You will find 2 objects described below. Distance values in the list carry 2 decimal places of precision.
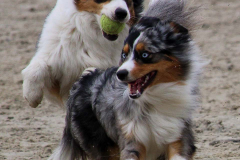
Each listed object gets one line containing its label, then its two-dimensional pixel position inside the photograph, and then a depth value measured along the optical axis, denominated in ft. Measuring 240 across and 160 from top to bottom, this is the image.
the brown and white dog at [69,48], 38.19
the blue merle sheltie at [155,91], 29.19
